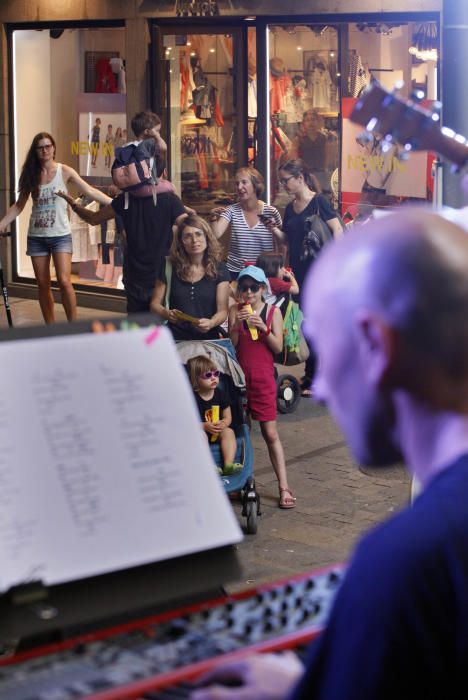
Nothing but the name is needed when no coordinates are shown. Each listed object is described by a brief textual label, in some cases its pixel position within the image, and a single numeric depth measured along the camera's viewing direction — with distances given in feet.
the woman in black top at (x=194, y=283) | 22.66
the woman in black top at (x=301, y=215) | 29.86
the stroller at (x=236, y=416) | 20.11
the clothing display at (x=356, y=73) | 41.55
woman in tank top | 36.14
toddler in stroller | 20.39
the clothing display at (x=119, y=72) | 44.78
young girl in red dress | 21.90
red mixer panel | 5.61
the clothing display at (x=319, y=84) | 42.06
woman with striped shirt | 28.78
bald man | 4.22
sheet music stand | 6.57
